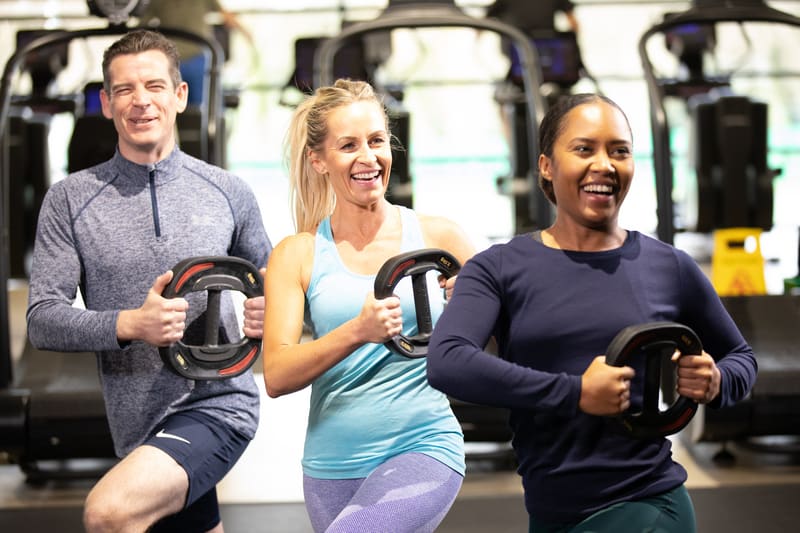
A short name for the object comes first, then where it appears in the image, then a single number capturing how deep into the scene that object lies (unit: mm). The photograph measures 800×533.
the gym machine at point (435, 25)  4473
